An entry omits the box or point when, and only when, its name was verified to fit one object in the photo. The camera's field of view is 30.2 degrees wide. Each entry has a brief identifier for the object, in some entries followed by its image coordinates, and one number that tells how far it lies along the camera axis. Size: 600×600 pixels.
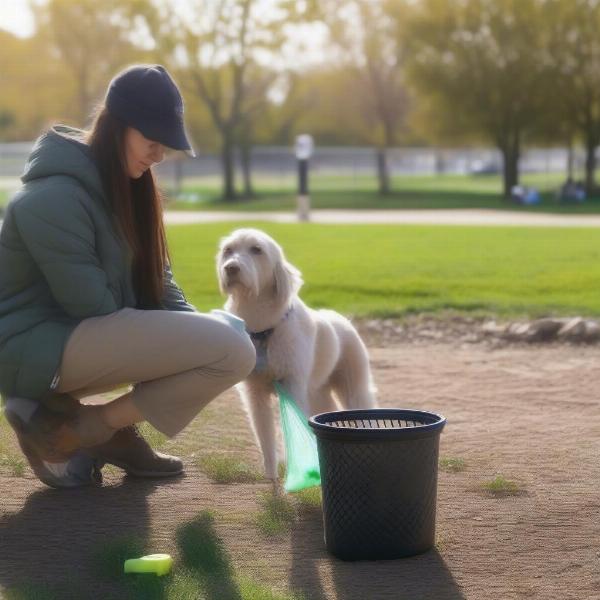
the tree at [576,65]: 35.25
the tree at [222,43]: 36.97
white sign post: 23.48
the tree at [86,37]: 44.62
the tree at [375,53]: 42.09
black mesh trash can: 3.98
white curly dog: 5.42
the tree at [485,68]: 35.25
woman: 4.40
